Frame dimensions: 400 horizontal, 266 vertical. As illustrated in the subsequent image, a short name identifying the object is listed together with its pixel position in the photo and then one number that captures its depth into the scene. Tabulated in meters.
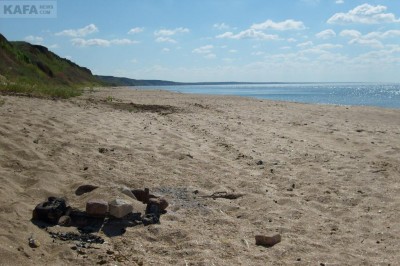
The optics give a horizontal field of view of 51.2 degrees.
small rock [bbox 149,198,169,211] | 4.69
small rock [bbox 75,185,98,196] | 5.00
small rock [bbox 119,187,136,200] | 4.88
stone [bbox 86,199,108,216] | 4.25
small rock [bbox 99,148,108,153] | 6.80
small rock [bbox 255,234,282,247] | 4.04
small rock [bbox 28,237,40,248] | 3.60
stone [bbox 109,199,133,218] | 4.23
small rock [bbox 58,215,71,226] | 4.14
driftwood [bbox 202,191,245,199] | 5.36
